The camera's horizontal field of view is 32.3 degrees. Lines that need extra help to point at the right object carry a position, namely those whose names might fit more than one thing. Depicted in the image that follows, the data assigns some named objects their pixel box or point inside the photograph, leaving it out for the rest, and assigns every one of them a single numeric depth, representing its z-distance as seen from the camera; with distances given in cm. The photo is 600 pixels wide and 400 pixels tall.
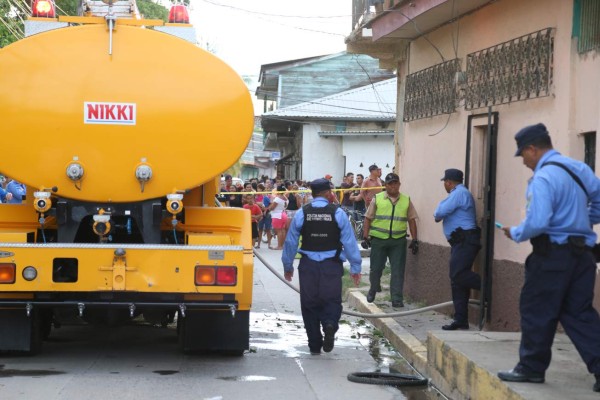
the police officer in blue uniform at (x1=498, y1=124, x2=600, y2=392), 663
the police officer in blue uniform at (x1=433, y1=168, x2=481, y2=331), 1100
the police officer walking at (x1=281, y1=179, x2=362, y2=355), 1016
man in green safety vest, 1349
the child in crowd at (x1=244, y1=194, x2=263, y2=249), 2648
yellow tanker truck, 855
